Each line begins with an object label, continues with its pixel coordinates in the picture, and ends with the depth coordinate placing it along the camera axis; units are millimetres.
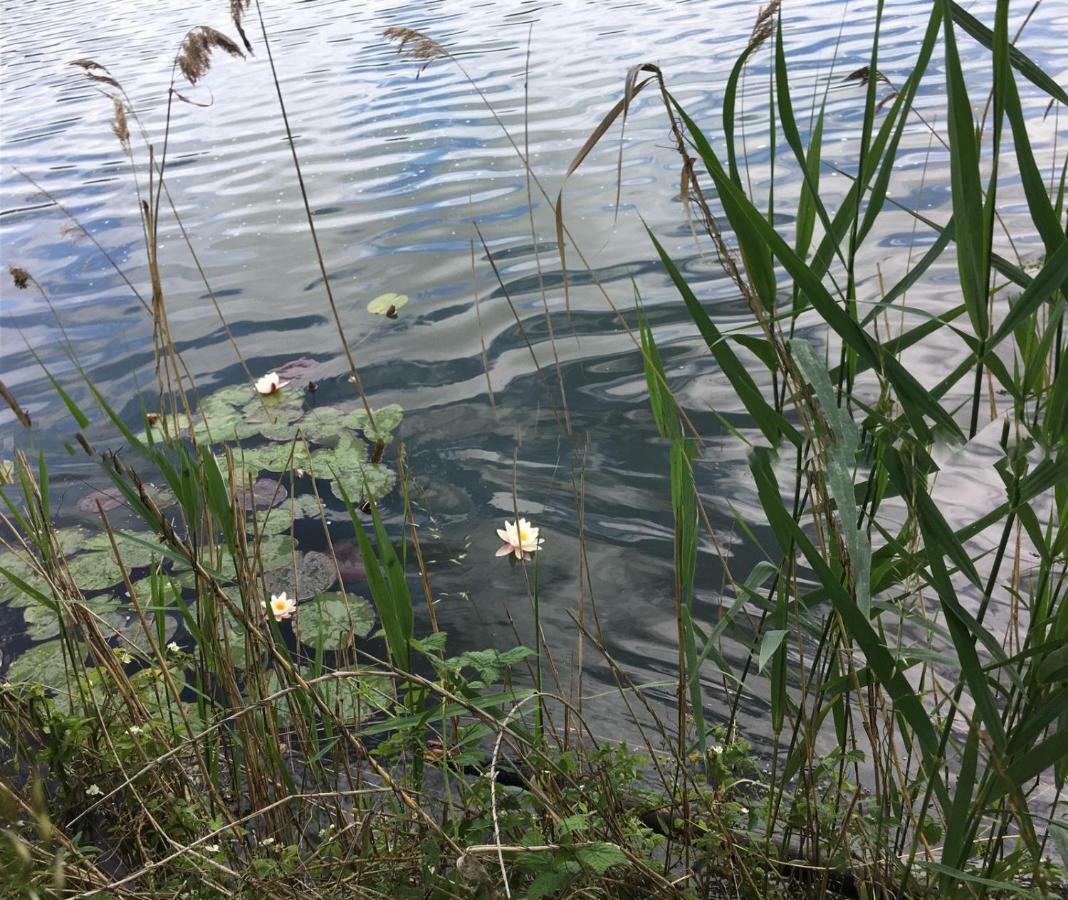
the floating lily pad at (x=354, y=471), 2693
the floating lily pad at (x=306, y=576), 2367
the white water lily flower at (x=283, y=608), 1877
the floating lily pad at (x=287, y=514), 2531
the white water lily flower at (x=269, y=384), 3053
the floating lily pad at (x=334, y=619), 2111
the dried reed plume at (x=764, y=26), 1058
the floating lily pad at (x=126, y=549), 2568
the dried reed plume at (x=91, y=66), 1636
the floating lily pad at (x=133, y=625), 2219
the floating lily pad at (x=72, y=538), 2654
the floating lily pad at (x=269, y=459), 2721
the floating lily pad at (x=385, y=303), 3891
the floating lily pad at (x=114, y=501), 2855
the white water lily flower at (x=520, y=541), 1674
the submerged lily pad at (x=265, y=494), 2561
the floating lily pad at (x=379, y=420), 2984
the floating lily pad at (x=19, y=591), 2428
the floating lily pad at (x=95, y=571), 2439
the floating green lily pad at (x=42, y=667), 2051
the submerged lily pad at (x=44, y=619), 2316
